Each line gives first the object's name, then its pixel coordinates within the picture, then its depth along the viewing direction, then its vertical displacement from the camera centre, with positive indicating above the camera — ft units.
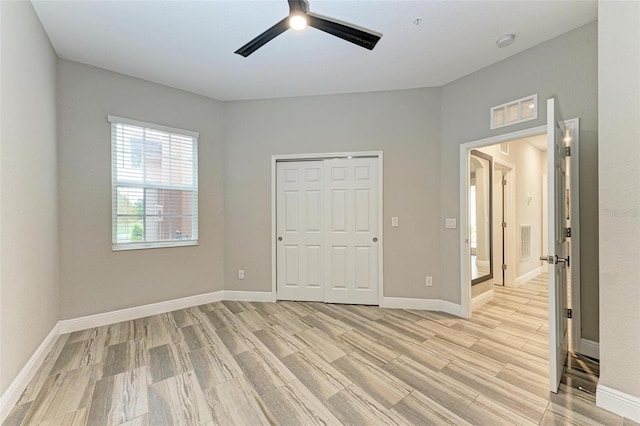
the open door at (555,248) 6.02 -0.85
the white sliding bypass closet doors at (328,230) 11.95 -0.84
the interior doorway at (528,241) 6.24 -1.30
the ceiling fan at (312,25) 5.73 +4.18
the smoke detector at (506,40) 8.04 +5.28
